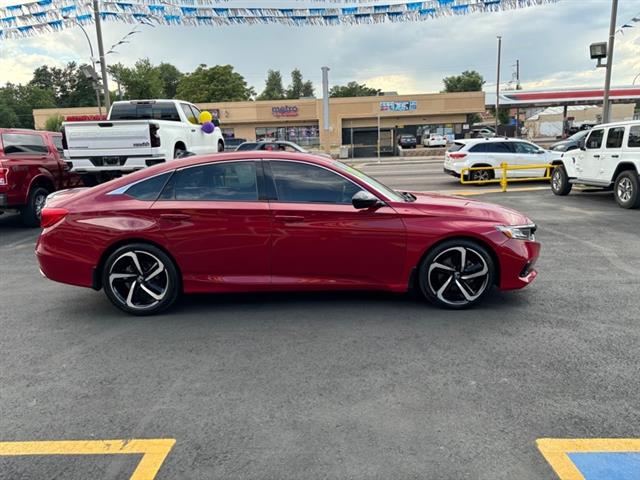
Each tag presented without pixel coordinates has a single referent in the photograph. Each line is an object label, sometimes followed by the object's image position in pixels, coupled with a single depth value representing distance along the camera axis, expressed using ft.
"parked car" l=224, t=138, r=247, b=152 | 109.51
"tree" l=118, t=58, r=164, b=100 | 220.84
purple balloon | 41.93
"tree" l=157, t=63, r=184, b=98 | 326.44
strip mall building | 152.25
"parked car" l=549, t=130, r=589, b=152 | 64.64
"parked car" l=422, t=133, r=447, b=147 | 141.90
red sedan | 15.31
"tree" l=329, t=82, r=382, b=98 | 353.92
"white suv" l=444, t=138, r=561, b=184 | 52.60
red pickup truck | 29.22
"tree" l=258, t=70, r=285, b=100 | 362.33
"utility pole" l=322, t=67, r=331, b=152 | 131.03
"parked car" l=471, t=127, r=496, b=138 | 149.28
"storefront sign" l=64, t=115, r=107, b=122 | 148.13
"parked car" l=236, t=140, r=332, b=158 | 64.28
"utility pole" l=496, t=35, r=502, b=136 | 144.97
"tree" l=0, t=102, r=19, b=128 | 265.13
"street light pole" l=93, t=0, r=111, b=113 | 49.62
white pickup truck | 30.76
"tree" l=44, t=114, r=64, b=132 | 152.29
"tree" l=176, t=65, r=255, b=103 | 231.71
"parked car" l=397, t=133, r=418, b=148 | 146.00
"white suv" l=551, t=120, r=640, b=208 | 34.32
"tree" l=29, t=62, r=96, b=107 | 320.91
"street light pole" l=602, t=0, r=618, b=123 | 55.54
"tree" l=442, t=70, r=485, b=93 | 363.05
